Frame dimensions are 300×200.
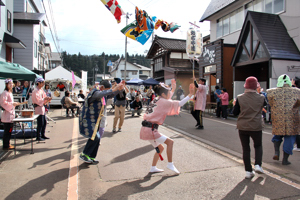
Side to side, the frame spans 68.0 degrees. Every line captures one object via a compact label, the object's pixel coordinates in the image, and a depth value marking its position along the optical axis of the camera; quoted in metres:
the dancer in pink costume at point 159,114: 4.05
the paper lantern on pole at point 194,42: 11.84
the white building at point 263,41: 11.77
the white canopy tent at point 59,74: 24.30
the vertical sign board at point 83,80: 27.86
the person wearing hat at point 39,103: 6.54
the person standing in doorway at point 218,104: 13.27
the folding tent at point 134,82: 19.40
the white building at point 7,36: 14.82
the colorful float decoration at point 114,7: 6.44
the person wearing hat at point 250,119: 3.98
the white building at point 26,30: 19.83
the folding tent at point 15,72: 7.15
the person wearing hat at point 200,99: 8.72
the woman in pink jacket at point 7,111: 5.48
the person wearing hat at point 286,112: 4.70
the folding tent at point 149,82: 18.75
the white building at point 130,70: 62.91
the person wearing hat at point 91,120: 4.59
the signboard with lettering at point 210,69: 17.26
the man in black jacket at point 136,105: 13.09
